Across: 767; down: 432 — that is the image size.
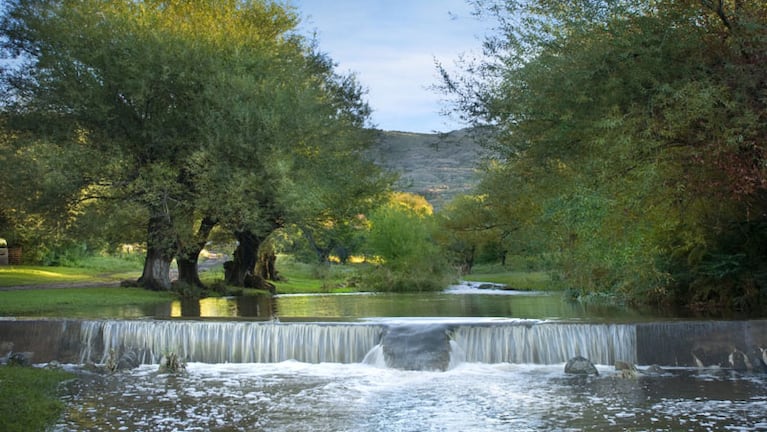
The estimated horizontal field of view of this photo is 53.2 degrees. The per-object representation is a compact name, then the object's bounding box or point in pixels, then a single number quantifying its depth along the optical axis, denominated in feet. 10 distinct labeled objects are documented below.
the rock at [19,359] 53.85
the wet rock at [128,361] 55.42
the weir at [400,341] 52.65
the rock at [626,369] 48.78
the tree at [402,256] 143.54
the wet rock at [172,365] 53.88
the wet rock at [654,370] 49.93
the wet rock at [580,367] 50.34
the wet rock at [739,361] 51.13
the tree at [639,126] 51.13
